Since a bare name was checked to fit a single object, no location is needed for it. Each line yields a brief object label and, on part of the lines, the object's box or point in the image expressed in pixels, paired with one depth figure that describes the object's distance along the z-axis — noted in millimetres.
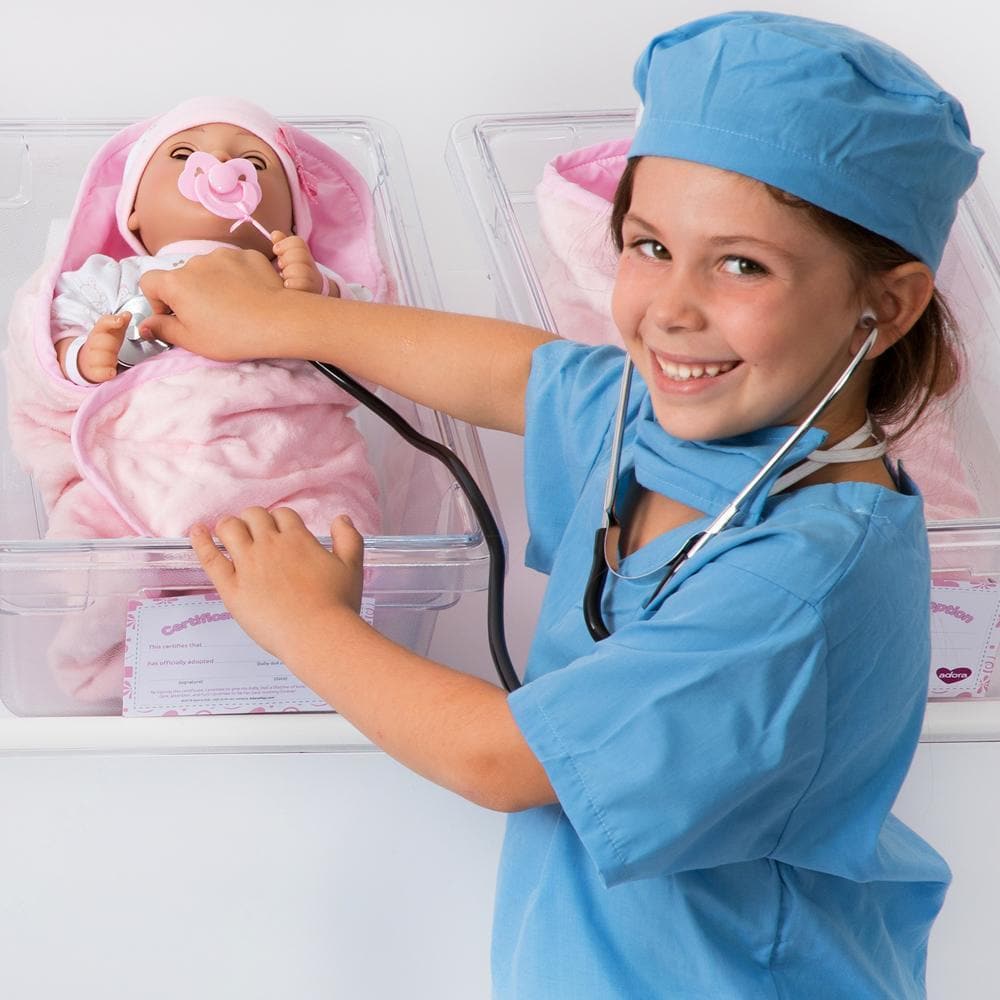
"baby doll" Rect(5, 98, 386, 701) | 1322
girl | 1045
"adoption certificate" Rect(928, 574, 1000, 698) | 1350
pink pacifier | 1442
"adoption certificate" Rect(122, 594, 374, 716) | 1296
